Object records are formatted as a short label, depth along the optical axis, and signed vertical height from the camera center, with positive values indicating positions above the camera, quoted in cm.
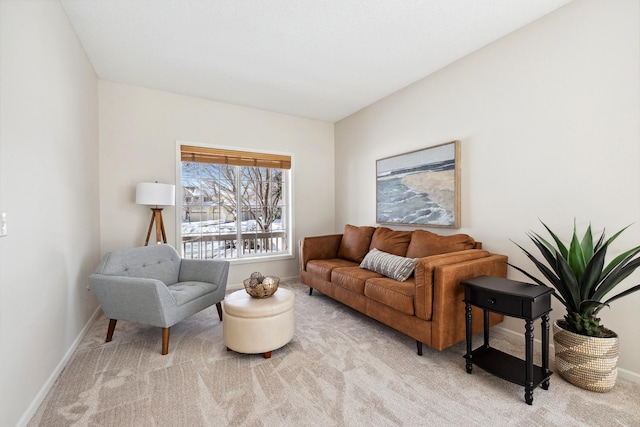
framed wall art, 290 +28
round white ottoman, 211 -86
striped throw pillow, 256 -52
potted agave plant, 169 -63
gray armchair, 219 -64
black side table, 166 -64
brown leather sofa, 204 -64
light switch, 132 -4
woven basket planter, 169 -93
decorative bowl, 230 -62
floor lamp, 307 +20
